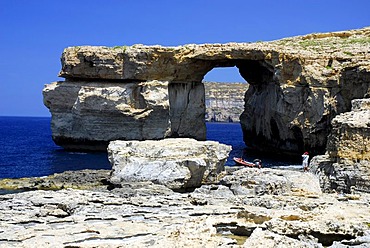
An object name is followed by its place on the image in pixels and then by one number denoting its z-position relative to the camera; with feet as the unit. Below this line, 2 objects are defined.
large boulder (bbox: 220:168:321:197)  67.46
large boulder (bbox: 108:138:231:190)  81.61
